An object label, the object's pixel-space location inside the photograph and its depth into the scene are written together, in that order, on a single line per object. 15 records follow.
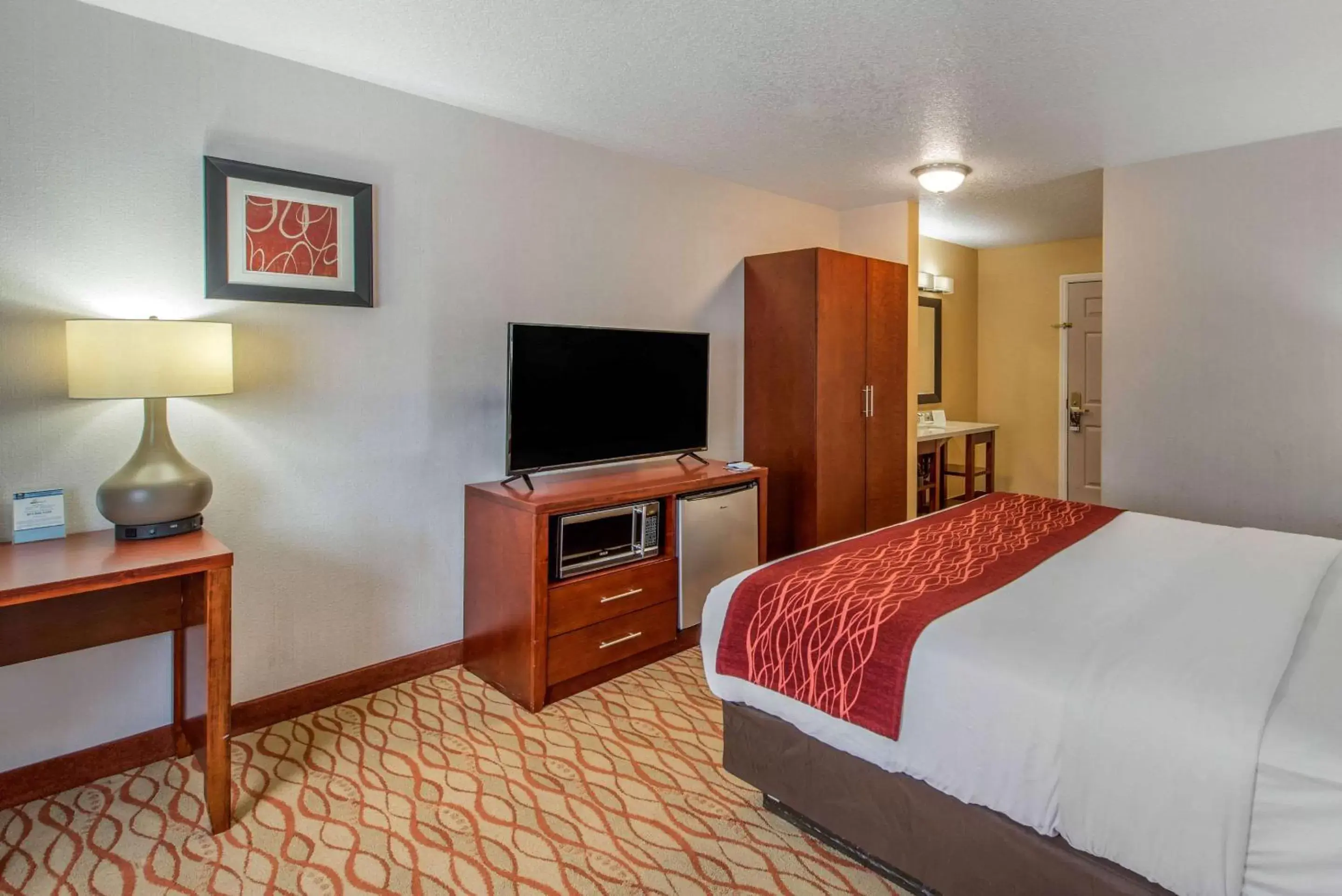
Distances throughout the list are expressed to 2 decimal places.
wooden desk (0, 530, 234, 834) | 1.87
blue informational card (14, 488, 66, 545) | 2.15
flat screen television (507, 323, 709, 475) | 3.00
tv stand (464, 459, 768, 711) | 2.81
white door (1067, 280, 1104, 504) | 5.83
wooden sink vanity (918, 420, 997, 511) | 5.59
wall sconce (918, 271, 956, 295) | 5.88
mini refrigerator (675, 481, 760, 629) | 3.35
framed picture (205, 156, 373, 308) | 2.51
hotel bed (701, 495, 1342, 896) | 1.27
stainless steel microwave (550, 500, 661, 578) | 2.99
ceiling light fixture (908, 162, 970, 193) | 3.92
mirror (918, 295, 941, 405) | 6.09
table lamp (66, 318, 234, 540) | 2.06
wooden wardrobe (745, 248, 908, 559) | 4.15
